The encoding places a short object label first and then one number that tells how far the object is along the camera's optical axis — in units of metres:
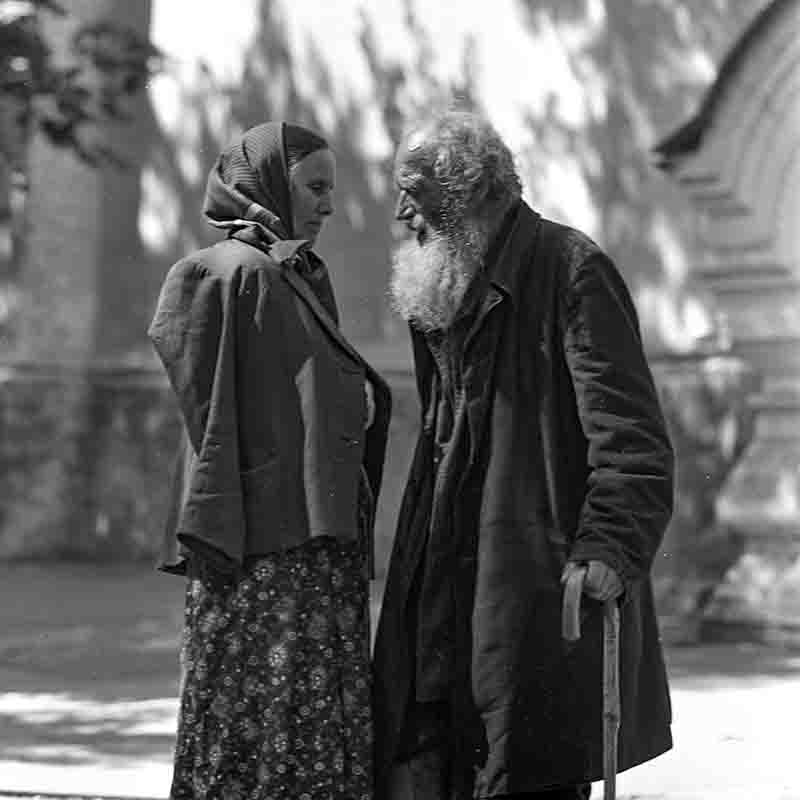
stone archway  11.16
